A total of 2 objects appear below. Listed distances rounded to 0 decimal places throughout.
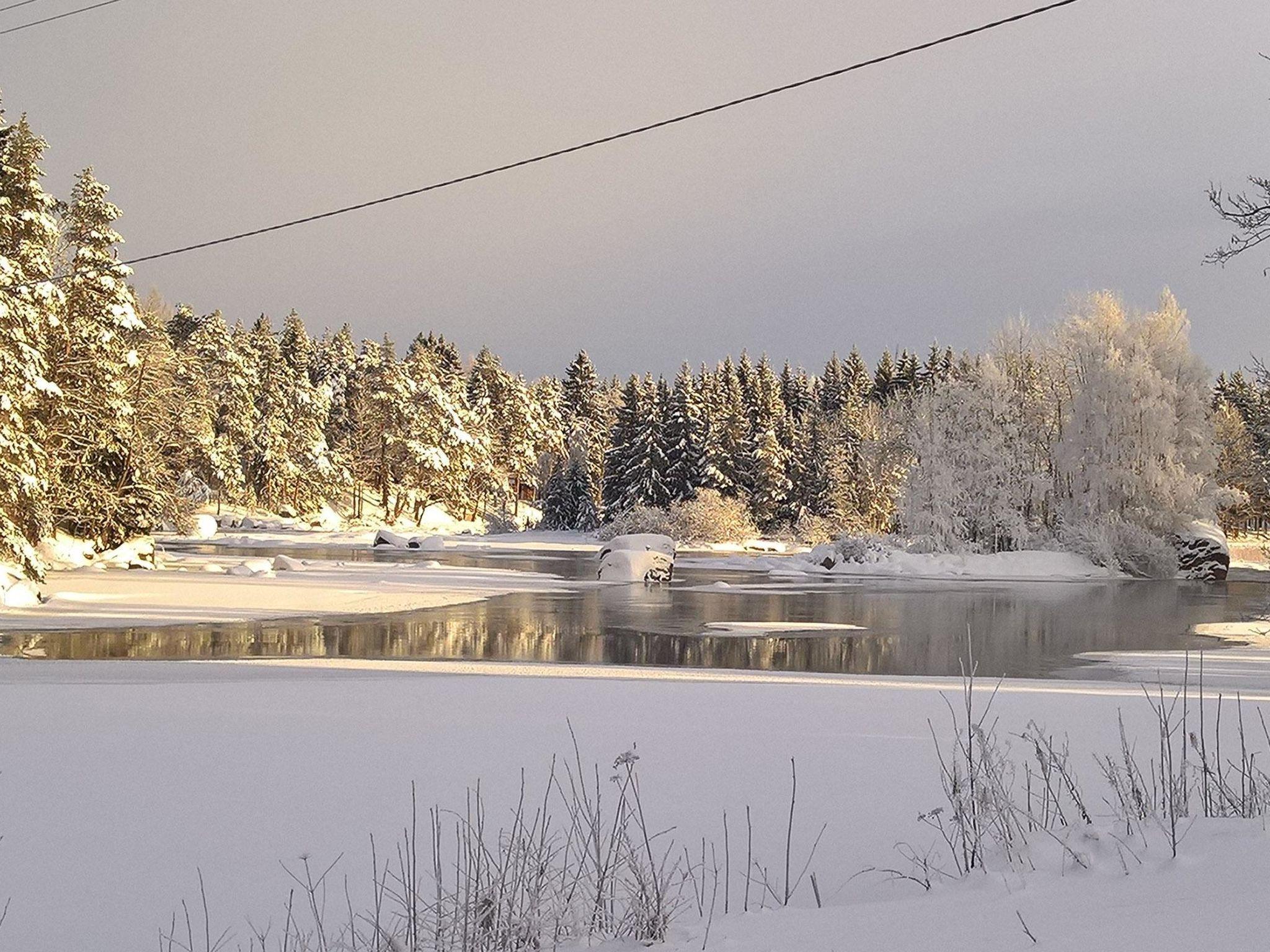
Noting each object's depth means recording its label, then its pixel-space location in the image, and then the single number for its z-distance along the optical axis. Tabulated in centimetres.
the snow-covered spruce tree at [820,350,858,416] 8919
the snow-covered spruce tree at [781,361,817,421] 9081
